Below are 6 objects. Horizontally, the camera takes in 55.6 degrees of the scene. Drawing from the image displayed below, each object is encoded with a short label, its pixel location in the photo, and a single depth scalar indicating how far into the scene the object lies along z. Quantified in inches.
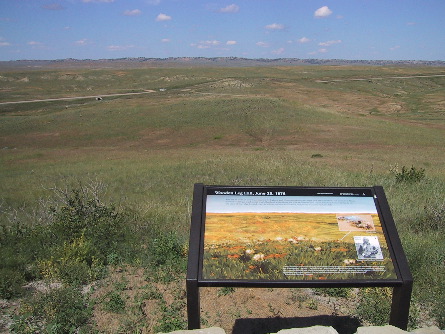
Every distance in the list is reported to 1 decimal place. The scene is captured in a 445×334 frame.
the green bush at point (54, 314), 178.5
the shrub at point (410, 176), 525.7
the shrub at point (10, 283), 207.0
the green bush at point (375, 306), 188.2
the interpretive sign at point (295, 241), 154.8
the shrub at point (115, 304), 196.5
